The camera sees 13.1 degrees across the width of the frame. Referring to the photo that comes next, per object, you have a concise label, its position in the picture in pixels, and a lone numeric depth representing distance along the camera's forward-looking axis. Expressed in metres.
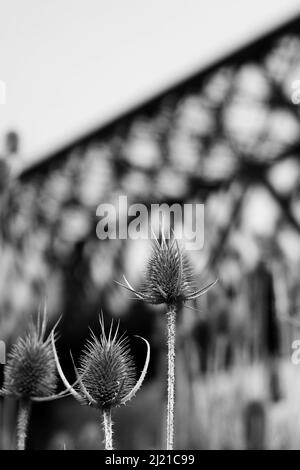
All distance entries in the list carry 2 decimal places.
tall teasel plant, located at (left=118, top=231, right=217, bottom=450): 1.07
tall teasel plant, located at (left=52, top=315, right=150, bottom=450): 1.07
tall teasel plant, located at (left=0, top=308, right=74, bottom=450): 1.09
